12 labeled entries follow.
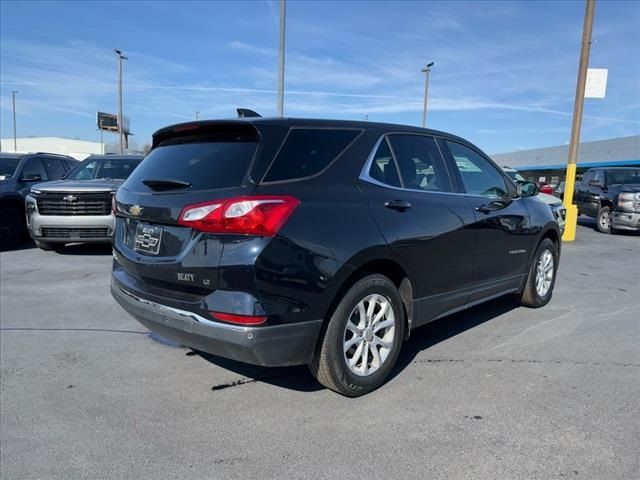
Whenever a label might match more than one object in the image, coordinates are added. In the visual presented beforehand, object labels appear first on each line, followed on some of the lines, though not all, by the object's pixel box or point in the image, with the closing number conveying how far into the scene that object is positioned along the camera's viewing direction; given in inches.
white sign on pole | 446.9
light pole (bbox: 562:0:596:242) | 442.6
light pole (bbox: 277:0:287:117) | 466.6
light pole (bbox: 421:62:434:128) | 1307.6
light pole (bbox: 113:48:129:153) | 1348.4
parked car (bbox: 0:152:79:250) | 368.2
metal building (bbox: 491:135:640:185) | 1774.1
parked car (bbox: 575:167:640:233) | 500.4
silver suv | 322.7
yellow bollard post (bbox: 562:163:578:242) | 465.1
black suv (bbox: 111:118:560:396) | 109.6
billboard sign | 1708.9
